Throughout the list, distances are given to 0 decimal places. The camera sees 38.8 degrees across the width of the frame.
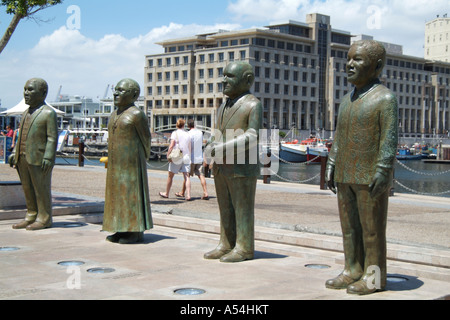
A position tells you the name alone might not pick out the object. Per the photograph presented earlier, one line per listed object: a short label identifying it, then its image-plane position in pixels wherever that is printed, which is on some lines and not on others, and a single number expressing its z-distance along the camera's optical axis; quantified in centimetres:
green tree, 1098
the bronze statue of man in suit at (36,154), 904
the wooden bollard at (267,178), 1858
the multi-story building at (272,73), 9000
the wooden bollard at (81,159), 2531
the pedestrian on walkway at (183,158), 1391
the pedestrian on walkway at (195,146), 1441
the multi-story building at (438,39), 13788
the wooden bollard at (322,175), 1764
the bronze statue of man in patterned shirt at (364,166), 554
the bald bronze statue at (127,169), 816
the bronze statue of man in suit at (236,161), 695
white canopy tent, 2780
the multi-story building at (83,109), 12381
